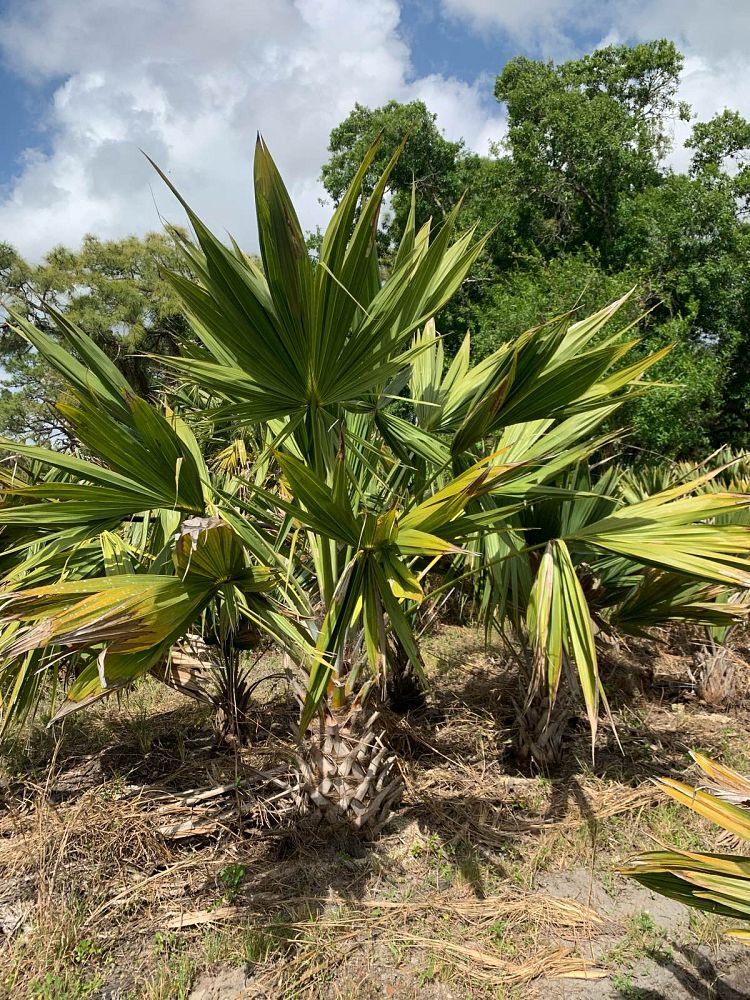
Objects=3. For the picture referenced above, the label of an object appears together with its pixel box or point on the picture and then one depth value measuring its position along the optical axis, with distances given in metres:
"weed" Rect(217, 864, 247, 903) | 2.71
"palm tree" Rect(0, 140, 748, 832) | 2.02
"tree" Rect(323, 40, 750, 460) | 9.09
